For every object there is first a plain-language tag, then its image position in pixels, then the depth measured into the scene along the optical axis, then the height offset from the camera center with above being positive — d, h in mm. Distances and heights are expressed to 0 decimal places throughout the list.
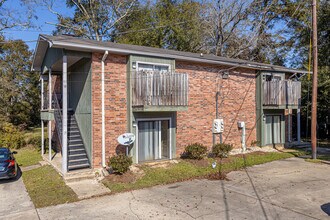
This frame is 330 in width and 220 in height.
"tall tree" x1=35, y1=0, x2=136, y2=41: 28000 +10072
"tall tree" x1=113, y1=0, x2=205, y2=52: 28594 +9227
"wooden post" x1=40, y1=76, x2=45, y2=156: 14876 +574
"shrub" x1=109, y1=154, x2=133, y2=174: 9633 -1962
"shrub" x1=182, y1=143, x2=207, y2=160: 11961 -1875
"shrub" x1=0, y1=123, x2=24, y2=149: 17844 -1884
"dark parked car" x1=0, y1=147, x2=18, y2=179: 9656 -2088
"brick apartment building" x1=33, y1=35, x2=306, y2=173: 10539 +489
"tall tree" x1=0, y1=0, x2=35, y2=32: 23950 +8658
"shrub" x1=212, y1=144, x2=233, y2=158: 12586 -1925
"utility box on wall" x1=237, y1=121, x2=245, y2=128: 14847 -814
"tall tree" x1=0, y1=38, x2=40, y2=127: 27398 +2971
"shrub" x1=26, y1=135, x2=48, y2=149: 17119 -2171
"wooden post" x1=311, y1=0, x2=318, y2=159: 13141 +781
